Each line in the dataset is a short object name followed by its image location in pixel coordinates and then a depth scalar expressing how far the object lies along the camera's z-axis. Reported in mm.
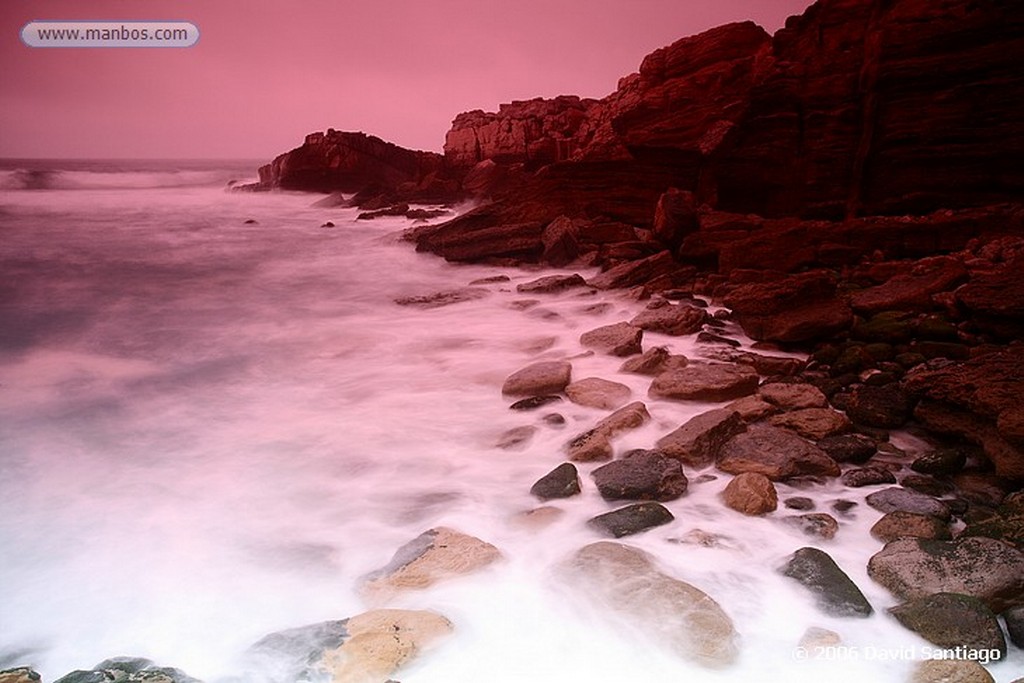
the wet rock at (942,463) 3264
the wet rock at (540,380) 4664
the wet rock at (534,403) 4480
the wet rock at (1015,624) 2162
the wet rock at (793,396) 3998
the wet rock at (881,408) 3789
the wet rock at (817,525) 2854
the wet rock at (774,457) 3301
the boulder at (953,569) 2299
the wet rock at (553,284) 7613
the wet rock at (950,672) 1955
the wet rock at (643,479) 3238
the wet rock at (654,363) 4875
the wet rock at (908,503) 2910
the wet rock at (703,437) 3504
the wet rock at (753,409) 3902
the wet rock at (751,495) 3025
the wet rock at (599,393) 4379
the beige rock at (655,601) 2254
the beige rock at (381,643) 2195
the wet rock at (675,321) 5742
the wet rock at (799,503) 3052
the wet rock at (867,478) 3225
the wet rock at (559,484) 3324
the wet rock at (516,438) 3994
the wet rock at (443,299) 7668
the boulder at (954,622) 2133
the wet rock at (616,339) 5305
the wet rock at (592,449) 3688
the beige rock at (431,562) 2729
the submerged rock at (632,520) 2973
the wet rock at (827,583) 2393
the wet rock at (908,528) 2725
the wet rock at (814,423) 3682
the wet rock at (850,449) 3438
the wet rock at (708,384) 4297
